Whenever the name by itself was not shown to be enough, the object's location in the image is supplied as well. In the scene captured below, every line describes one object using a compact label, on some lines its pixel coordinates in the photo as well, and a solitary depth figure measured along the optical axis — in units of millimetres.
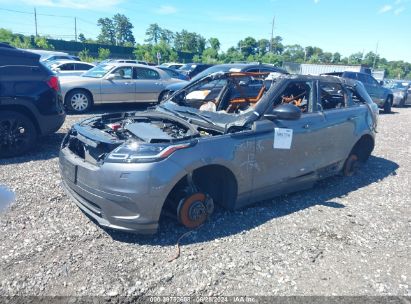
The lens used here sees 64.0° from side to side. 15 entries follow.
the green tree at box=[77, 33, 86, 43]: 88088
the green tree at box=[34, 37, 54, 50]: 40062
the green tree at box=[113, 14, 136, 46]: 104250
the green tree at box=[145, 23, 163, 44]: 107125
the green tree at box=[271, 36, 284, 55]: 103319
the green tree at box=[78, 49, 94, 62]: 41953
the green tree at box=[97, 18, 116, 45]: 101738
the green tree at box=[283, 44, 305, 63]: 96838
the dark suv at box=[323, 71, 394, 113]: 13727
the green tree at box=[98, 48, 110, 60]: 45019
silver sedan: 9422
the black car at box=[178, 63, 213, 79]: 16956
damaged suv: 2992
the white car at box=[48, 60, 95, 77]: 16391
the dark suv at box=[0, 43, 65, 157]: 5352
